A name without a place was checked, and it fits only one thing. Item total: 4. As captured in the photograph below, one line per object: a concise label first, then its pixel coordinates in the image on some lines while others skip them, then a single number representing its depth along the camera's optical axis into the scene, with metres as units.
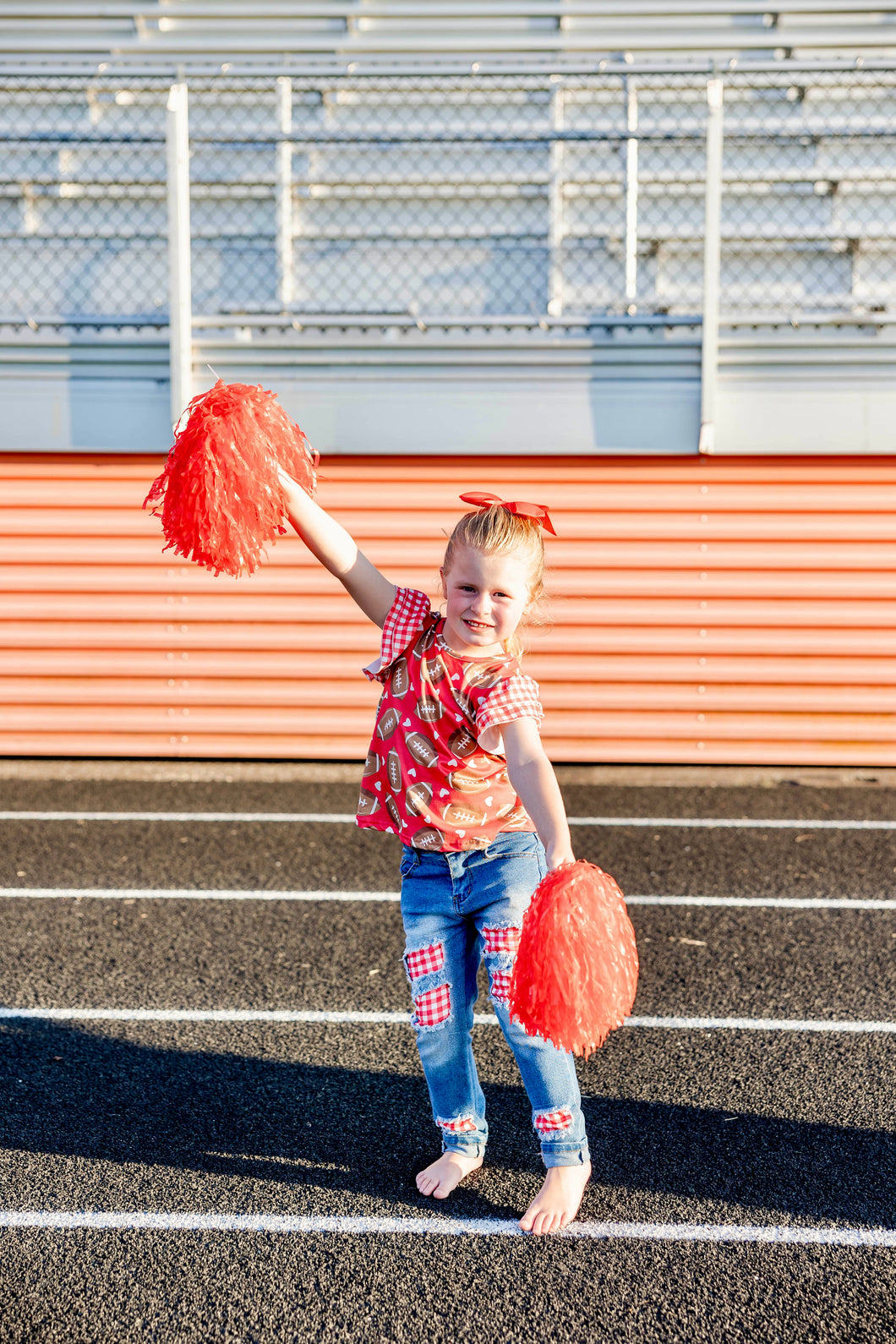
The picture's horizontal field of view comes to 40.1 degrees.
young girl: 2.45
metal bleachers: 9.05
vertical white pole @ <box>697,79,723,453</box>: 6.40
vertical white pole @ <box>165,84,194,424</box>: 6.48
